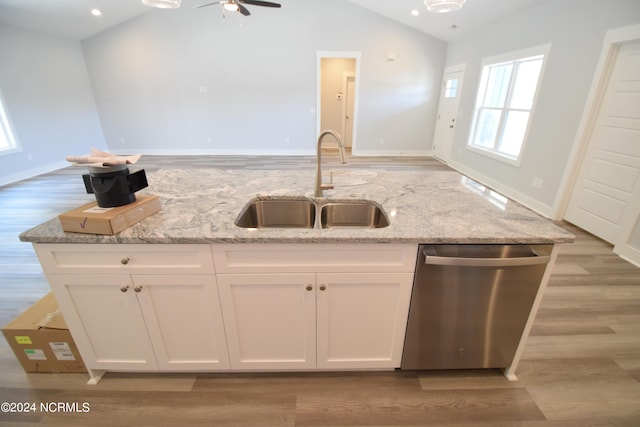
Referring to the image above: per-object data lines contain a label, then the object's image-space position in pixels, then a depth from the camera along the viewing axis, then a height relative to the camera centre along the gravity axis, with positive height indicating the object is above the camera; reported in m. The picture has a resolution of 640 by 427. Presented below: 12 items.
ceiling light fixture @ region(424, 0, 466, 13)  2.14 +0.76
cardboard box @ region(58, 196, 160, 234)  1.08 -0.40
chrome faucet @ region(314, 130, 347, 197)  1.38 -0.25
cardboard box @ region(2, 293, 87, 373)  1.42 -1.13
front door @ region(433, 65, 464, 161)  5.83 -0.04
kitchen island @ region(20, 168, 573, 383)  1.15 -0.71
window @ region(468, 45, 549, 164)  3.93 +0.09
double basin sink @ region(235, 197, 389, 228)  1.56 -0.56
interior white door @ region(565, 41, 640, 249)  2.62 -0.50
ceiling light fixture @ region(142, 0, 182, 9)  2.19 +0.79
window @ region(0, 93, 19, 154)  4.78 -0.43
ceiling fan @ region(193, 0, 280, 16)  2.86 +1.05
